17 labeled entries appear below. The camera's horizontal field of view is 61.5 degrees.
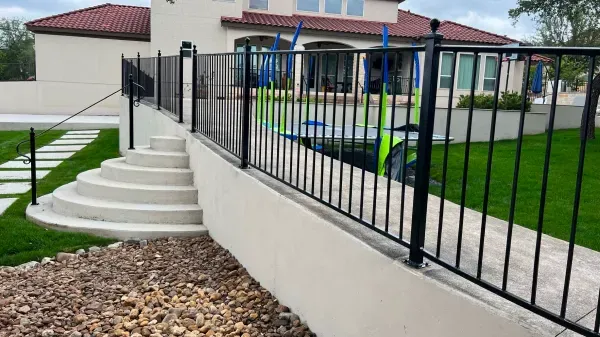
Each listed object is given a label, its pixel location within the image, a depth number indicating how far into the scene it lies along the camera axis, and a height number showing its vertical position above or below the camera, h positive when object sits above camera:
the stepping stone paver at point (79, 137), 14.82 -1.64
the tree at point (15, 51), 44.31 +2.60
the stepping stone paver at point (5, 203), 6.75 -1.74
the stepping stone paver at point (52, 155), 11.20 -1.70
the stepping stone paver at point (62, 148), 12.26 -1.68
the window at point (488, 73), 22.91 +1.08
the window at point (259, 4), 22.91 +3.77
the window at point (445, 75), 19.97 +0.80
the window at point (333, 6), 24.11 +3.99
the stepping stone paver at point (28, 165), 10.11 -1.73
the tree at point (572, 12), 16.02 +3.19
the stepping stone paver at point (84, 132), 15.85 -1.63
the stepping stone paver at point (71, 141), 13.52 -1.66
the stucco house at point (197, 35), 20.52 +2.19
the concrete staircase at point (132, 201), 5.82 -1.46
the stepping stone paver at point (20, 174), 8.98 -1.75
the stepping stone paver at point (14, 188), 7.89 -1.74
